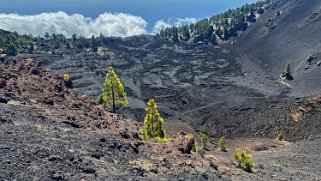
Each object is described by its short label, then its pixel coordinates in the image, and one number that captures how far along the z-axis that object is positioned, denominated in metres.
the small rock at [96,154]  28.19
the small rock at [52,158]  25.51
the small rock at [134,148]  32.16
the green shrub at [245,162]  39.03
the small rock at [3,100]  38.15
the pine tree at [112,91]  59.42
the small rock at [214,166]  35.08
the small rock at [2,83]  42.61
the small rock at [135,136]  38.39
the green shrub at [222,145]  57.75
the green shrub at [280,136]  66.00
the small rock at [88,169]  25.33
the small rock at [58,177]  23.13
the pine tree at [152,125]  49.09
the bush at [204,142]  61.20
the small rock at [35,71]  54.28
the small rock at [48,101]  42.55
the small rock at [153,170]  28.60
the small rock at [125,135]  36.41
